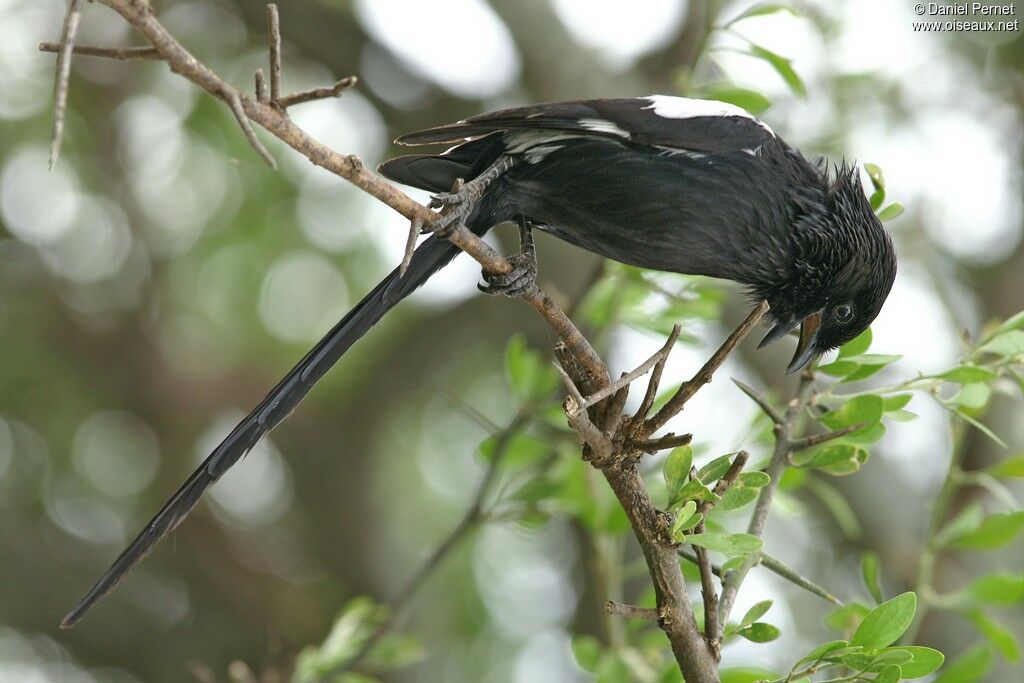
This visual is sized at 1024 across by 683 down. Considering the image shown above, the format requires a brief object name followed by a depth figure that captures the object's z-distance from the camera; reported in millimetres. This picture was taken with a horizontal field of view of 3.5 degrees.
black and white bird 6604
